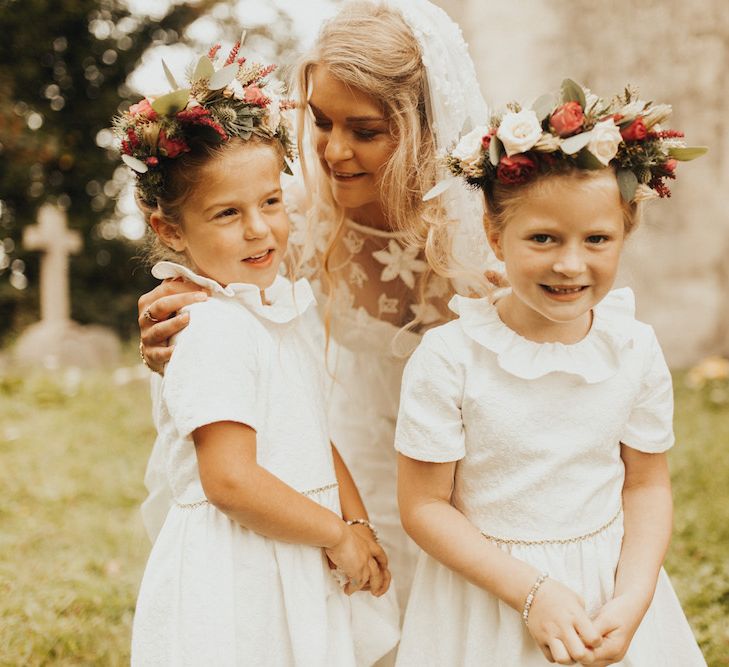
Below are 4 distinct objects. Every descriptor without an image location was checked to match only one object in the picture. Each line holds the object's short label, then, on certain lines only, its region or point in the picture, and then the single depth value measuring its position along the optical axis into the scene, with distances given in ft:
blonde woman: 8.07
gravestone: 29.84
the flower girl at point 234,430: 6.17
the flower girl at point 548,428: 5.98
